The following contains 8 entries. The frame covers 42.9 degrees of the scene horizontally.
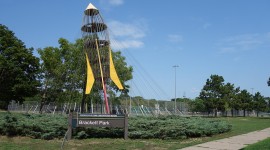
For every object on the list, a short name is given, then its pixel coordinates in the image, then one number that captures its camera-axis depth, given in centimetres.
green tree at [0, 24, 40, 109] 4384
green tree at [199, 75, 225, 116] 6300
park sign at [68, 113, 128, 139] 1318
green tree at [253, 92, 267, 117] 7935
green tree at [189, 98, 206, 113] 7456
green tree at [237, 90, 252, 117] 7117
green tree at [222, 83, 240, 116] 6384
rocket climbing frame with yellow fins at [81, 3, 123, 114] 2112
